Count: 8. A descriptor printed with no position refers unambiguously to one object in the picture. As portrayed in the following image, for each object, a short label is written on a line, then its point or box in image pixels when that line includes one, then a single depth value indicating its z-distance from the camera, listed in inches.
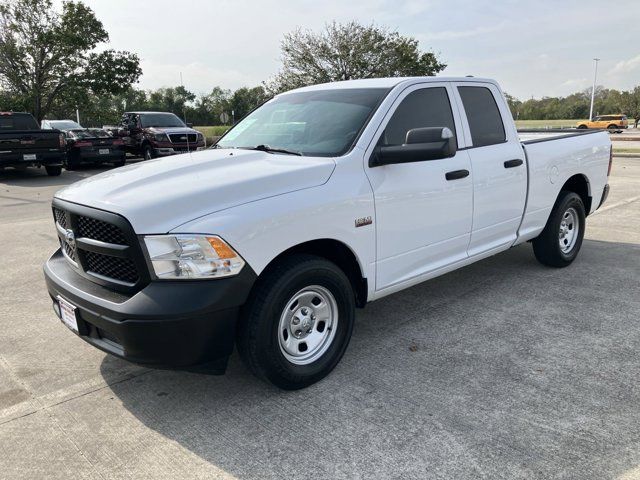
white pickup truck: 107.7
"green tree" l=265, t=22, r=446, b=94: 1298.0
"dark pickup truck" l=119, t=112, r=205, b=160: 686.5
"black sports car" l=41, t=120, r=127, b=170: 661.9
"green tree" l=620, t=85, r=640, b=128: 2386.8
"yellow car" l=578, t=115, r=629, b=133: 1861.0
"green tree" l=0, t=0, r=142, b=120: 884.0
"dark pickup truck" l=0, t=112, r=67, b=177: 564.4
